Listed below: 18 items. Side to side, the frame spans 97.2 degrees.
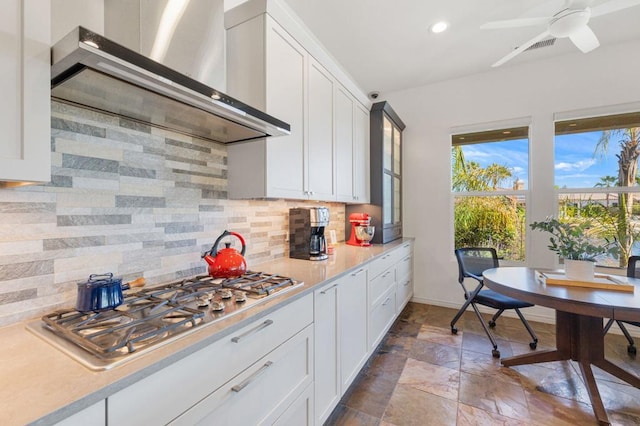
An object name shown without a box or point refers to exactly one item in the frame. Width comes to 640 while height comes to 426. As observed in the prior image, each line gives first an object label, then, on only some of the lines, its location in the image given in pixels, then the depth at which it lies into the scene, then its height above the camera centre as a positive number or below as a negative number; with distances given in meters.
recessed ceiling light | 2.45 +1.64
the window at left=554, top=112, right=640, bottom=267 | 2.85 +0.38
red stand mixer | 2.91 -0.18
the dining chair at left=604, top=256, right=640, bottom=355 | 2.36 -0.49
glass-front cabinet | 3.16 +0.44
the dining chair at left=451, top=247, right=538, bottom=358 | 2.45 -0.70
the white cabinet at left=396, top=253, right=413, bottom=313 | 3.03 -0.81
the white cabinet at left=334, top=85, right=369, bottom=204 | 2.51 +0.64
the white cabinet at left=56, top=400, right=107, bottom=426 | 0.57 -0.43
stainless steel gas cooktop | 0.74 -0.35
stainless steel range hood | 0.79 +0.44
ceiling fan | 1.85 +1.33
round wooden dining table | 1.60 -0.57
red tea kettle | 1.46 -0.26
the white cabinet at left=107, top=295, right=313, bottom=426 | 0.69 -0.48
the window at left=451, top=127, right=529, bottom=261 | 3.31 +0.30
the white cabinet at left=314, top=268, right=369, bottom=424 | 1.50 -0.75
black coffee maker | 2.17 -0.16
